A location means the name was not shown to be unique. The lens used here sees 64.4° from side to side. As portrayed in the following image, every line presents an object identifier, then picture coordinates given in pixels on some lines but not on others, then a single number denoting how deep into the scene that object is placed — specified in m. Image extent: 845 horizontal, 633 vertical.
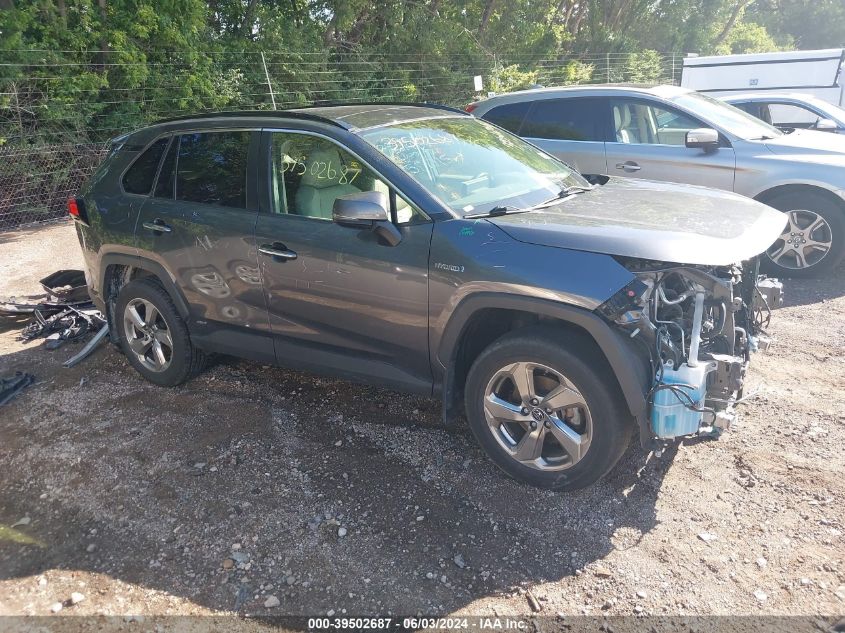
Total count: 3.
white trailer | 12.98
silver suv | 6.17
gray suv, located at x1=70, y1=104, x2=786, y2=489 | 3.04
